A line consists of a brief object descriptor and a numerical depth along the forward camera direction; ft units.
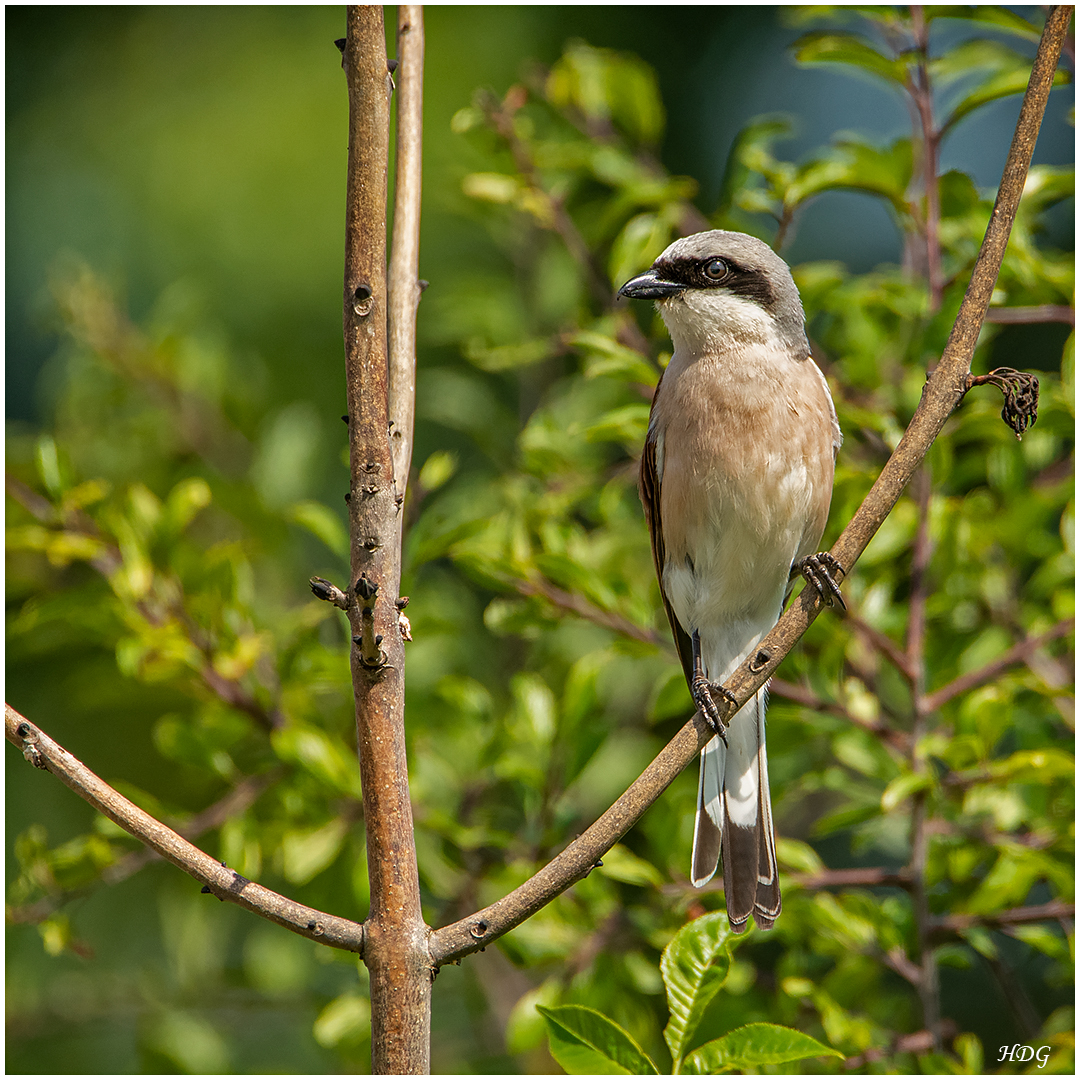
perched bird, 19.11
